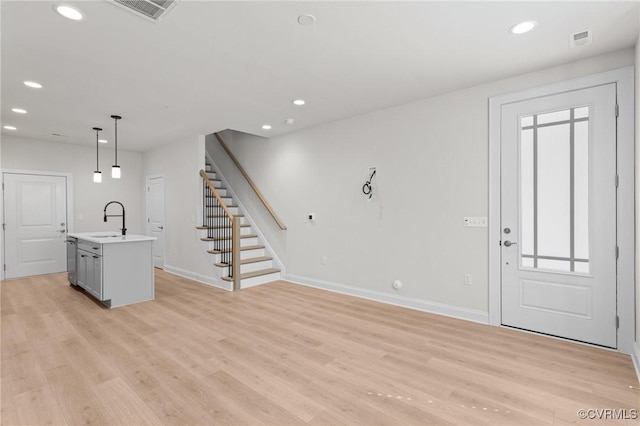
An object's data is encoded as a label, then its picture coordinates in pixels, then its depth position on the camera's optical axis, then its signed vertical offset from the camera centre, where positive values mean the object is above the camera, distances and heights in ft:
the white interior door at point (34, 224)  19.13 -0.84
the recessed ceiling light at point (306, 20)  7.44 +4.55
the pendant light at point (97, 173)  15.74 +1.83
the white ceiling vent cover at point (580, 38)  8.29 +4.58
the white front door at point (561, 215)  9.41 -0.21
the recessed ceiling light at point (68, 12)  7.06 +4.54
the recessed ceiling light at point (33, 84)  11.07 +4.49
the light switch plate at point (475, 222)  11.57 -0.49
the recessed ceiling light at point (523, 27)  7.80 +4.57
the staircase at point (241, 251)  17.40 -2.45
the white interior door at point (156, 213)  22.40 -0.22
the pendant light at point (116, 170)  15.18 +1.93
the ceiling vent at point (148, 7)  6.89 +4.55
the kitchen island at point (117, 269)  13.74 -2.69
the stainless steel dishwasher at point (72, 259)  16.63 -2.66
